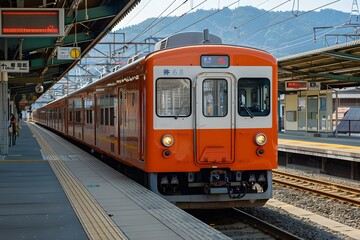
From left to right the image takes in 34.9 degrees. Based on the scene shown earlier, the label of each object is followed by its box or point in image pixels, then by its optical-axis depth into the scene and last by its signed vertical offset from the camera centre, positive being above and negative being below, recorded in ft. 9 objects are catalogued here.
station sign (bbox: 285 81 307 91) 85.51 +3.79
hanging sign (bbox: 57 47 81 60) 55.31 +5.76
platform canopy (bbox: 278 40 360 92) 64.28 +5.92
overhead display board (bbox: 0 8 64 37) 41.27 +6.55
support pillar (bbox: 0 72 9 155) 64.13 -0.25
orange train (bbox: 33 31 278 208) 31.89 -0.70
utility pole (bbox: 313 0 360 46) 90.16 +13.59
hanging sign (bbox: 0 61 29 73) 55.26 +4.51
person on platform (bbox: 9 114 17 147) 83.42 -2.65
